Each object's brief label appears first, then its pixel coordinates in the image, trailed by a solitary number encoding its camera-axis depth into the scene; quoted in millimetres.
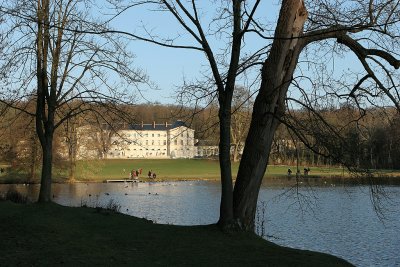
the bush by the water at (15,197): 17859
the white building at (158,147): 119875
